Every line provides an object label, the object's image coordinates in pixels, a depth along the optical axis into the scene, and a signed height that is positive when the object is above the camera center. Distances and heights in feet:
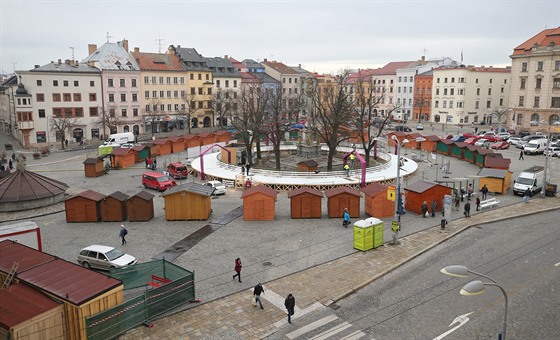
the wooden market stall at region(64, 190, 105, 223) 96.58 -23.31
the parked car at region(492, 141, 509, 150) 198.08 -20.20
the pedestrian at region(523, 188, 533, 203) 109.91 -23.11
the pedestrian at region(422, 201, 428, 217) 97.28 -23.23
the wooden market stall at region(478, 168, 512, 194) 117.30 -20.81
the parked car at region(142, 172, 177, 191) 126.00 -23.32
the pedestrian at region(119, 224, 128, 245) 81.68 -24.16
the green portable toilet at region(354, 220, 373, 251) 76.79 -22.92
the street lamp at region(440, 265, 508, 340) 37.70 -15.09
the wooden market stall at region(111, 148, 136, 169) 157.48 -21.16
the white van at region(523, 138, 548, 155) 183.99 -19.27
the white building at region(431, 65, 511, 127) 300.20 +3.39
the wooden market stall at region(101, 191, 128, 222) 97.09 -23.42
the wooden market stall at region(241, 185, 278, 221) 95.14 -22.15
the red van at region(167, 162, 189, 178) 139.54 -22.33
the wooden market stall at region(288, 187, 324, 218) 96.22 -21.98
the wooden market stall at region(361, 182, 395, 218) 96.99 -22.20
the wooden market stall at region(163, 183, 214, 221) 96.32 -22.49
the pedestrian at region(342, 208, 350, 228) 90.17 -23.48
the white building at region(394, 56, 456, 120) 340.18 +12.01
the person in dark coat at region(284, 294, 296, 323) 53.88 -24.17
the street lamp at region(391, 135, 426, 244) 81.00 -21.70
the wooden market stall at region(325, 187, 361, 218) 95.91 -21.65
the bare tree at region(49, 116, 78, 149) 207.82 -13.67
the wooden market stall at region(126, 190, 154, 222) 95.96 -22.95
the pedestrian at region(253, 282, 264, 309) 57.41 -24.08
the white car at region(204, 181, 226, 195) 119.03 -23.22
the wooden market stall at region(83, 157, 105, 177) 142.92 -21.87
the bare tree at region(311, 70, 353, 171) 142.61 -7.00
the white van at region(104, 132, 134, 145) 200.75 -18.52
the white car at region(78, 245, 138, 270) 70.13 -24.79
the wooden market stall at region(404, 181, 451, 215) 99.40 -20.84
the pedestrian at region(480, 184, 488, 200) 111.96 -22.33
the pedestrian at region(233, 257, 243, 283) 65.31 -23.77
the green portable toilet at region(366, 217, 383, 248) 78.43 -22.54
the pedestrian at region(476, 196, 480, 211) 103.46 -23.56
